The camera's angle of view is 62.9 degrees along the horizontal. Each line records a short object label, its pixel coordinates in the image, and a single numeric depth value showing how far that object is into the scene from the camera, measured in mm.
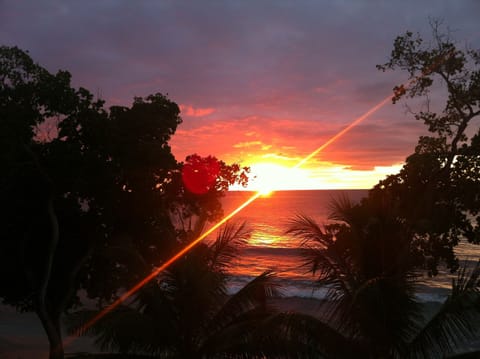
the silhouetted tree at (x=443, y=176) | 11648
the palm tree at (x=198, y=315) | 6863
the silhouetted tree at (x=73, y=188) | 10711
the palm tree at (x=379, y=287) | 6098
